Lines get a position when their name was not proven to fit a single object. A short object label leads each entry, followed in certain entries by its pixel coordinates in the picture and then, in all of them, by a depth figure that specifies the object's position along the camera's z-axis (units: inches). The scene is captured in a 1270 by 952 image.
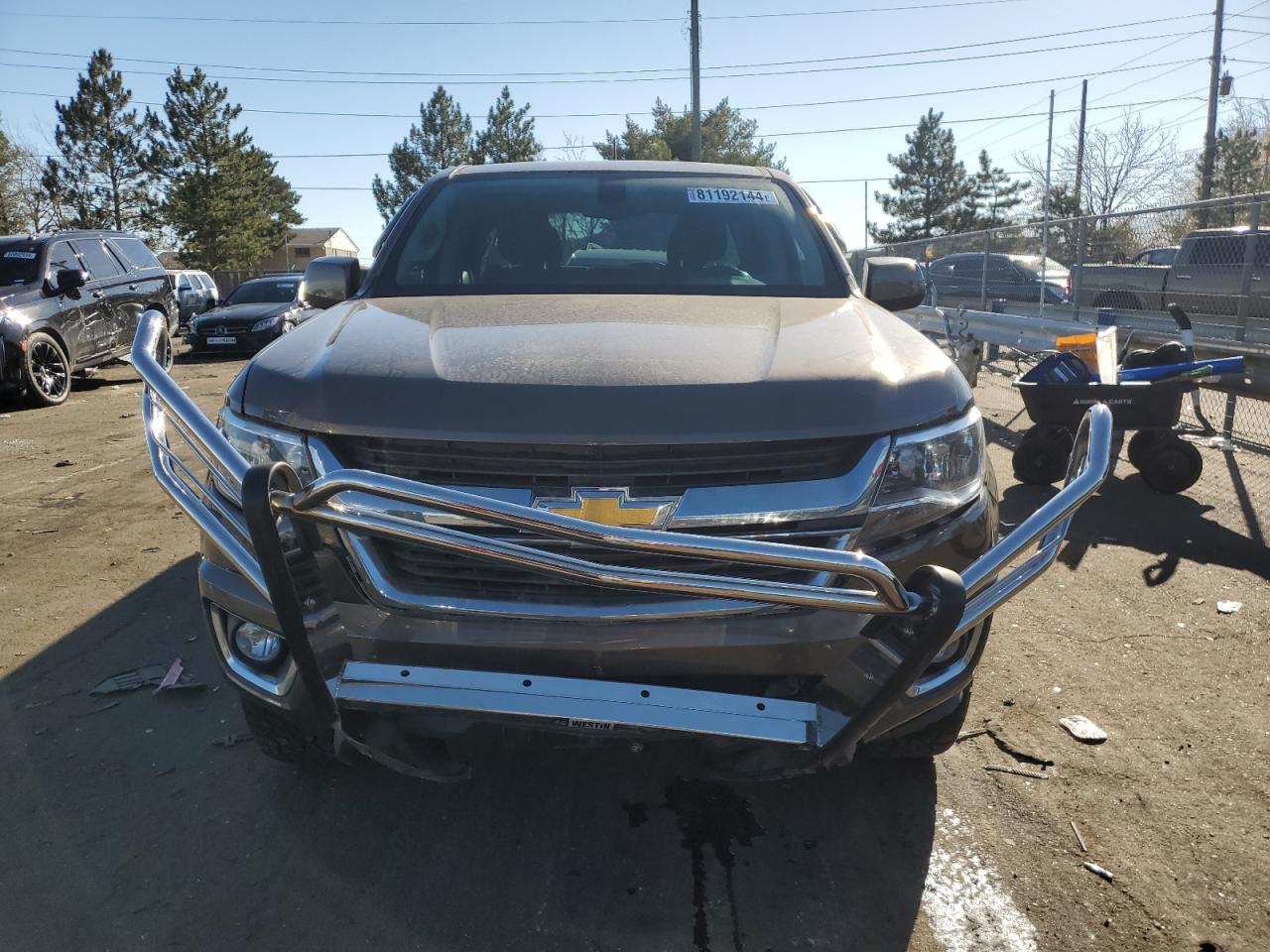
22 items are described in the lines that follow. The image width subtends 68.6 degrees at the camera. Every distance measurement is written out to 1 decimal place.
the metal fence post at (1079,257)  427.8
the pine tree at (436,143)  2337.6
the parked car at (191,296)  892.6
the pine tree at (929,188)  2369.6
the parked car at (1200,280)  301.0
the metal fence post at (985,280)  544.1
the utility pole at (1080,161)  1726.1
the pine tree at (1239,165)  1355.8
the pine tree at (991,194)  2444.6
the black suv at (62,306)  410.0
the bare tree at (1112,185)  1641.2
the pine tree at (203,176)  1929.1
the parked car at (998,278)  465.4
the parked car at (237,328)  633.0
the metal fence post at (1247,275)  299.6
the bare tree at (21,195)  1619.1
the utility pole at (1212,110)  1246.3
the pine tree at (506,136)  2326.5
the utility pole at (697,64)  1204.5
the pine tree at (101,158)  1924.2
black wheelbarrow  236.1
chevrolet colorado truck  75.2
